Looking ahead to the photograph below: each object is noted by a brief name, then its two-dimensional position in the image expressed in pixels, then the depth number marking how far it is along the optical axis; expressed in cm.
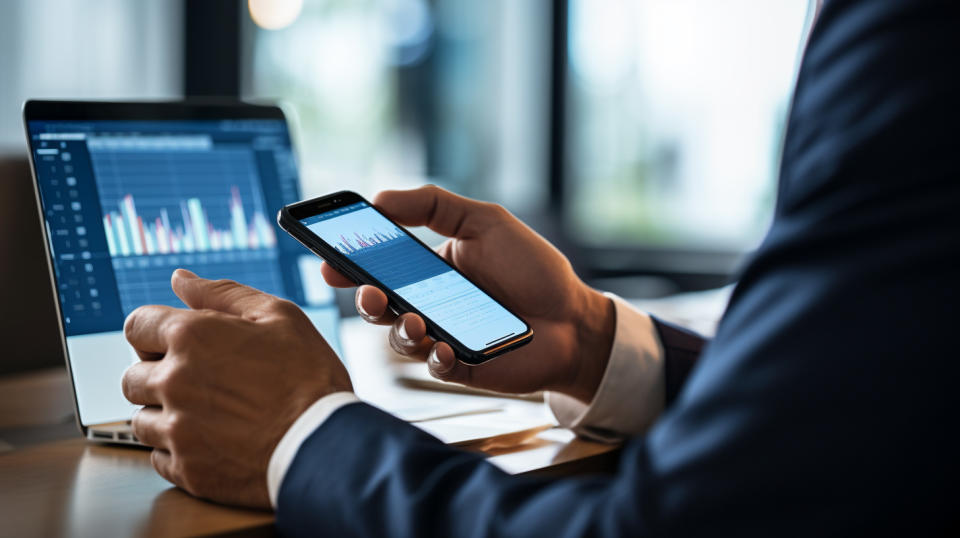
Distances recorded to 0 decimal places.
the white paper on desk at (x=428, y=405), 87
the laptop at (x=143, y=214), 82
